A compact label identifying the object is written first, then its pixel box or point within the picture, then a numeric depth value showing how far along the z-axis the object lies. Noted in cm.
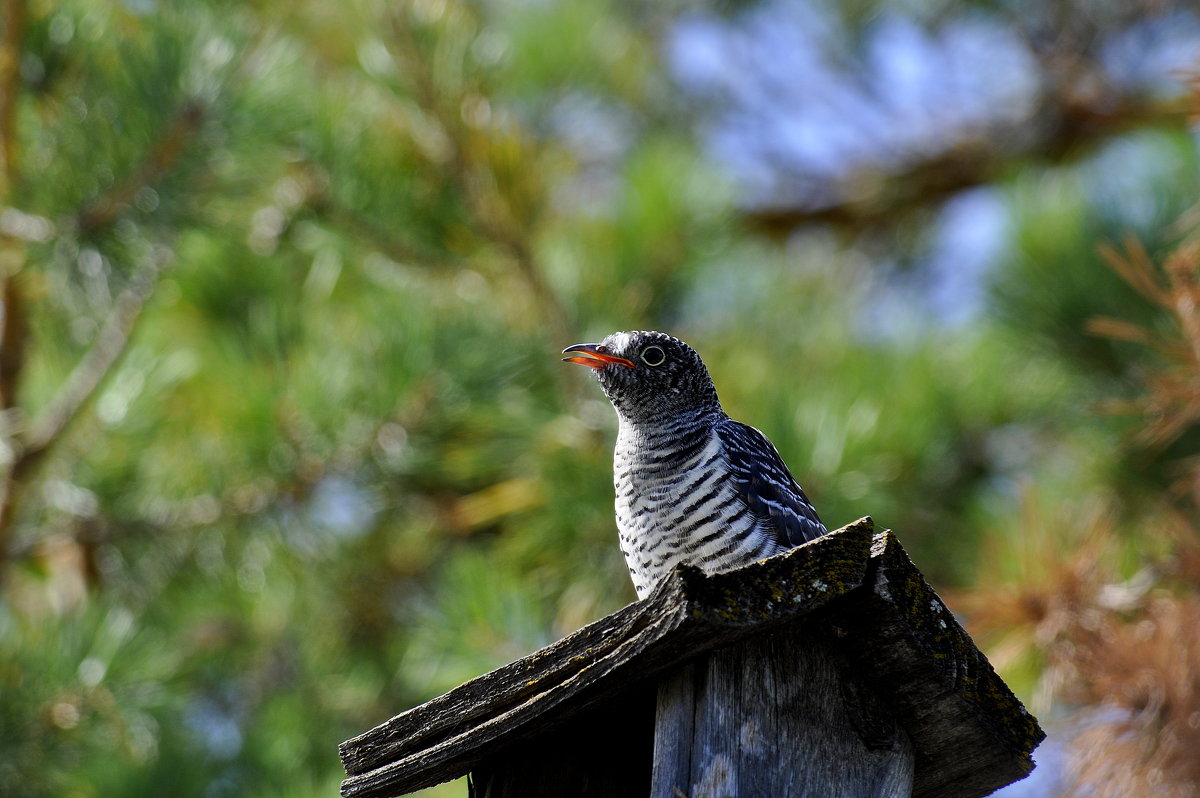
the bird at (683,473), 659
